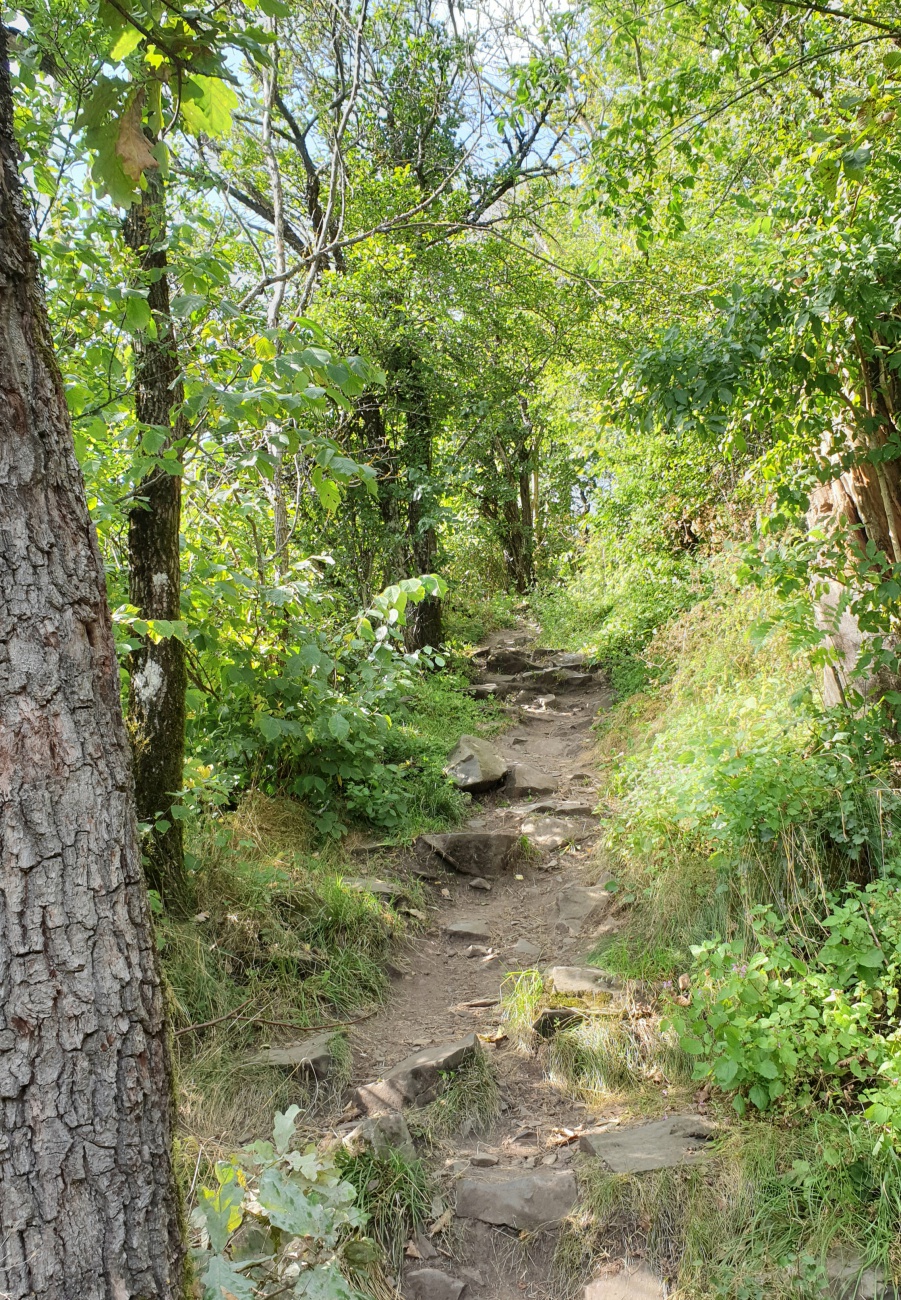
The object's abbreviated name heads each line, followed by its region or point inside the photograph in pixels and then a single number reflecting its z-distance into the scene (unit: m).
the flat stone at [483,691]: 10.09
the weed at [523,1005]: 3.78
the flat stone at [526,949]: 4.70
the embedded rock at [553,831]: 6.08
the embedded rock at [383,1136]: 2.95
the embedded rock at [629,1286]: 2.52
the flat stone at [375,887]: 4.77
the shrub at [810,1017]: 2.78
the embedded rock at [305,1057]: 3.46
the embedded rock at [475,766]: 6.89
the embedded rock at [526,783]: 7.06
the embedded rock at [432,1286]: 2.62
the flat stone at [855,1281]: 2.28
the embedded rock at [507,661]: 11.55
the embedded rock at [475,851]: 5.77
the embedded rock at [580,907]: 4.84
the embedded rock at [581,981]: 3.89
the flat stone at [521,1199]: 2.80
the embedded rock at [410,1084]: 3.34
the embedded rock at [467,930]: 4.96
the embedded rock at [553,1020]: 3.74
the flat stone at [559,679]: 10.67
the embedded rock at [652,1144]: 2.81
